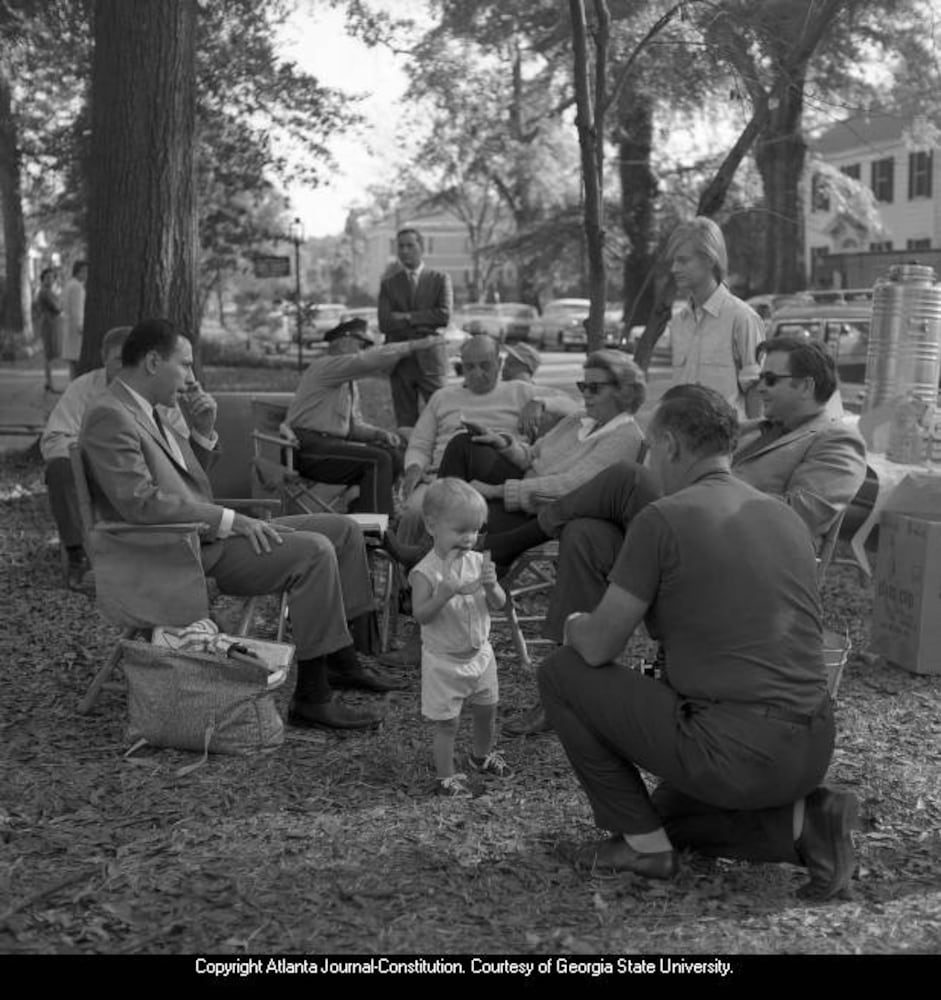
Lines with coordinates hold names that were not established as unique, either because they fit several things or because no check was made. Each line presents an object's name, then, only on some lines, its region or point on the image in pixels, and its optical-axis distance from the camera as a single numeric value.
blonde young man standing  6.27
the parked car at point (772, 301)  21.48
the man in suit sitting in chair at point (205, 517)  4.92
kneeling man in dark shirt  3.46
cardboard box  5.96
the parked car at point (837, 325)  16.36
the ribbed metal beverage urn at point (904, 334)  9.43
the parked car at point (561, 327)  42.78
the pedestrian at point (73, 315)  15.58
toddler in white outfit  4.43
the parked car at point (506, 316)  44.28
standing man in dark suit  10.41
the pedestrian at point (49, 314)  20.95
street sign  24.56
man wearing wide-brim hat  7.82
